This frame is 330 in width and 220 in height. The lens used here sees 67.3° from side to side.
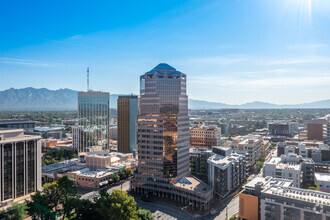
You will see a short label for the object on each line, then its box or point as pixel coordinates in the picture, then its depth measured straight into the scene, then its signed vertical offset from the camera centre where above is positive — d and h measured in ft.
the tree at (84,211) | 201.17 -83.89
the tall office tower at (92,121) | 467.93 -23.35
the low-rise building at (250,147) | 400.67 -64.17
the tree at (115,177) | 322.14 -89.97
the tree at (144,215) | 196.57 -84.72
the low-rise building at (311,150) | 363.56 -64.47
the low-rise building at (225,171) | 270.26 -72.03
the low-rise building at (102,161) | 360.28 -80.09
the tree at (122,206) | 184.55 -73.98
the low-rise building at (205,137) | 458.50 -53.06
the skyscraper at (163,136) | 283.07 -32.61
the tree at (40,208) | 193.18 -79.28
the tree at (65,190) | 223.71 -73.96
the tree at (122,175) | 338.52 -90.75
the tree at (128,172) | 346.70 -88.63
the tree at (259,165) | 382.42 -87.62
